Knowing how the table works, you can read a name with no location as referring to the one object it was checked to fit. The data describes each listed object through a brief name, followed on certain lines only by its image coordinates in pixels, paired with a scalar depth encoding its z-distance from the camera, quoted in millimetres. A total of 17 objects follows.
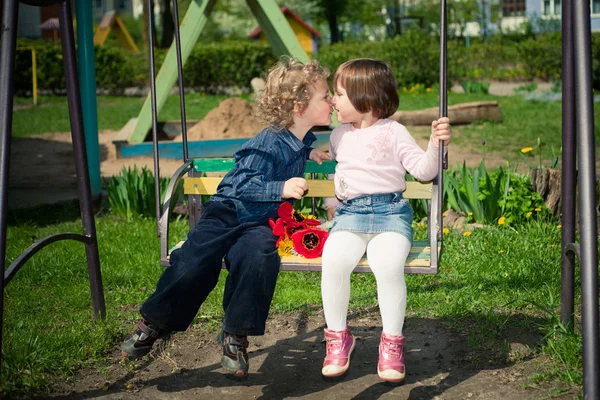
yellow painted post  14936
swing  2783
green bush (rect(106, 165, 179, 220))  5555
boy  2818
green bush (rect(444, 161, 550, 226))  4879
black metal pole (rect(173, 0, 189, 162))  3255
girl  2777
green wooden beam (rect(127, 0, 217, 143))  6633
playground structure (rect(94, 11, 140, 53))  31281
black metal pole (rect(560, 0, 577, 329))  3027
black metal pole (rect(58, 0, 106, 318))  3258
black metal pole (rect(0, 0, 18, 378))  2648
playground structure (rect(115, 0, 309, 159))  6672
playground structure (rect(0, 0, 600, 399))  2375
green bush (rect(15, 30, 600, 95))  16388
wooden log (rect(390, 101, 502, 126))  10438
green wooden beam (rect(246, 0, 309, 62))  6871
